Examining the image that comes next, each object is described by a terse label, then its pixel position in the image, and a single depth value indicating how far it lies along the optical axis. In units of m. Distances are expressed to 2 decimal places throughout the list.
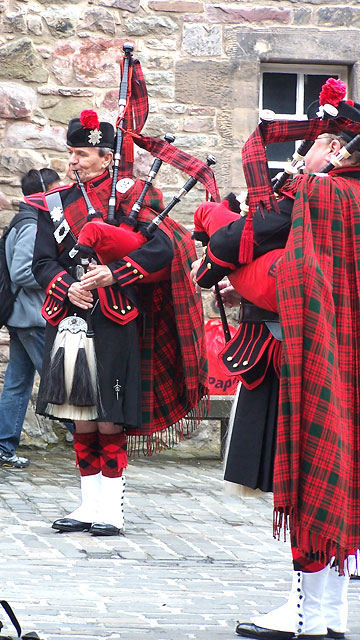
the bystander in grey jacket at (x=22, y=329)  15.01
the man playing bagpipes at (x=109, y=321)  10.77
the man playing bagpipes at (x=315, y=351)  6.98
